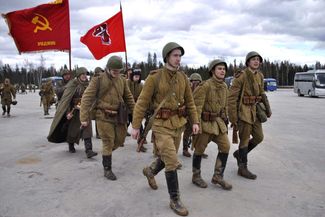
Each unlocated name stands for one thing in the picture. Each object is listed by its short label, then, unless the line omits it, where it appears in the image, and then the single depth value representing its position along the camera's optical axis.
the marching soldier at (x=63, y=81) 8.19
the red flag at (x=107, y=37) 10.34
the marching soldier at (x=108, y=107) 5.71
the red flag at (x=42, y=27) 8.85
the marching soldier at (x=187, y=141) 7.16
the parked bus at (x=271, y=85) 50.50
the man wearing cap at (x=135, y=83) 8.57
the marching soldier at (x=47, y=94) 17.20
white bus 30.89
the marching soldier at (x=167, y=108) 4.34
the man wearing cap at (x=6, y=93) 16.55
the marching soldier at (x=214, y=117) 5.03
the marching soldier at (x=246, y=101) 5.45
